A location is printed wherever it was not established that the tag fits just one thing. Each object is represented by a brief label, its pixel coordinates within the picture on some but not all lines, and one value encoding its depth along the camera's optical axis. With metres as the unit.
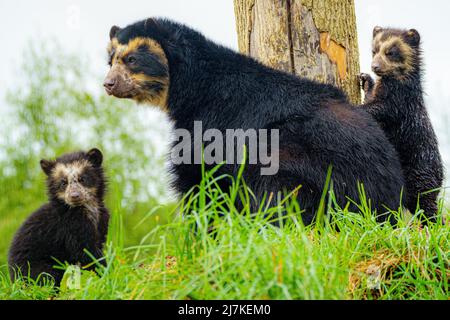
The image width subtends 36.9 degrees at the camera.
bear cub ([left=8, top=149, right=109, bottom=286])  6.04
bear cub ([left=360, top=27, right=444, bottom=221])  6.60
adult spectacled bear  5.40
